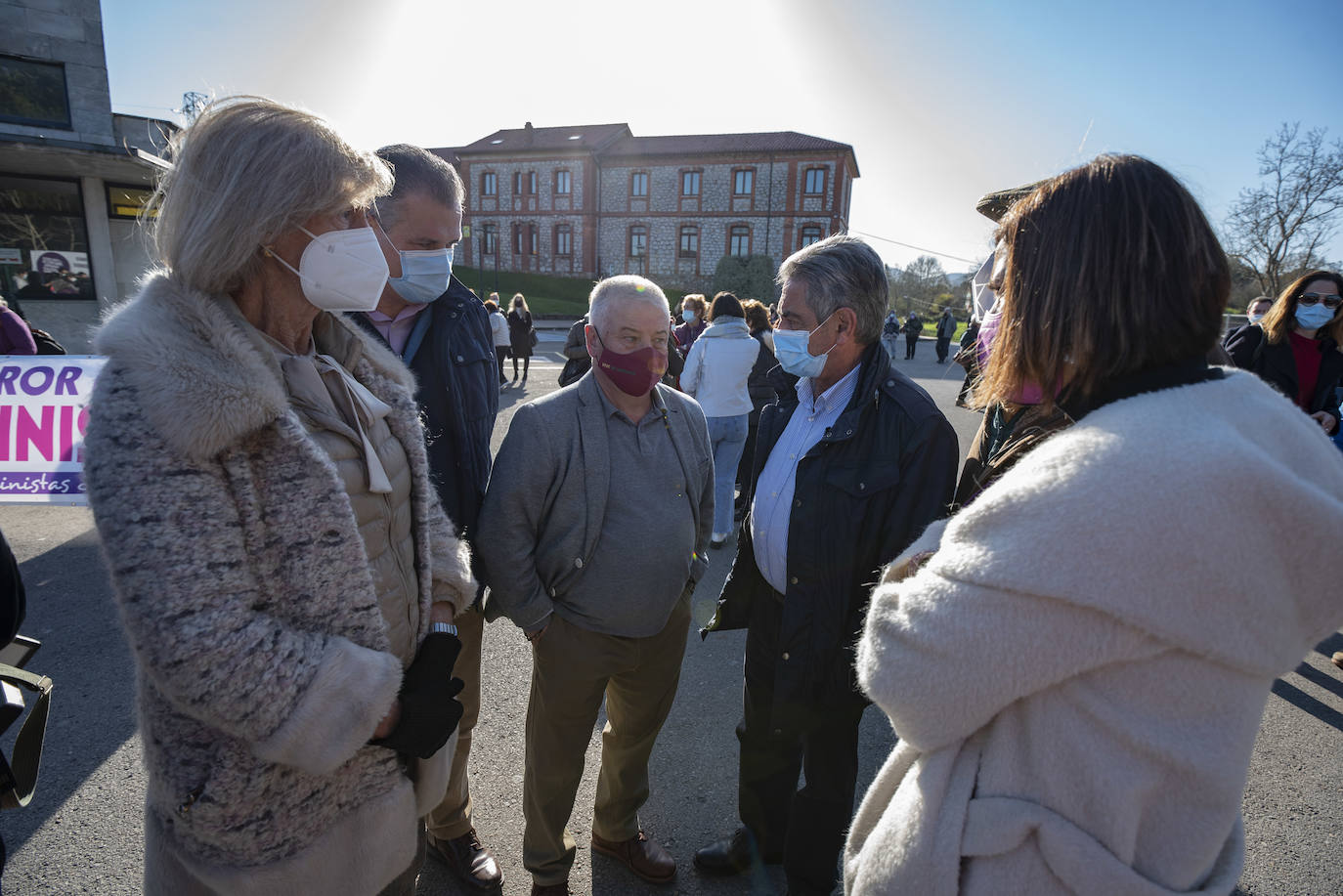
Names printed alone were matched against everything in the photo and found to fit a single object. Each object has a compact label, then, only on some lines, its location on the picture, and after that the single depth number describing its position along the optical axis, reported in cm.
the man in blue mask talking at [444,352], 239
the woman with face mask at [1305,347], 466
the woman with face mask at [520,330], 1352
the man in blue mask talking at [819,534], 213
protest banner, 495
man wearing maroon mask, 223
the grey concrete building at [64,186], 1111
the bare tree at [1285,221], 2509
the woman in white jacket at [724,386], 595
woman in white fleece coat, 93
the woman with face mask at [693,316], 943
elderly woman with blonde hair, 117
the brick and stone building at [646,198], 4322
